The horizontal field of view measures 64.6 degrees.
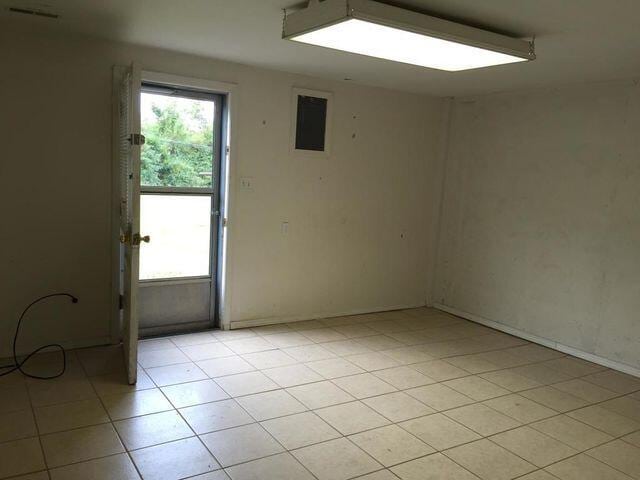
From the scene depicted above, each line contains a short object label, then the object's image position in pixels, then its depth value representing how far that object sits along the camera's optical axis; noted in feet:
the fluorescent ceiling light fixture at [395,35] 7.59
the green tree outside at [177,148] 13.15
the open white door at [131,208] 10.33
